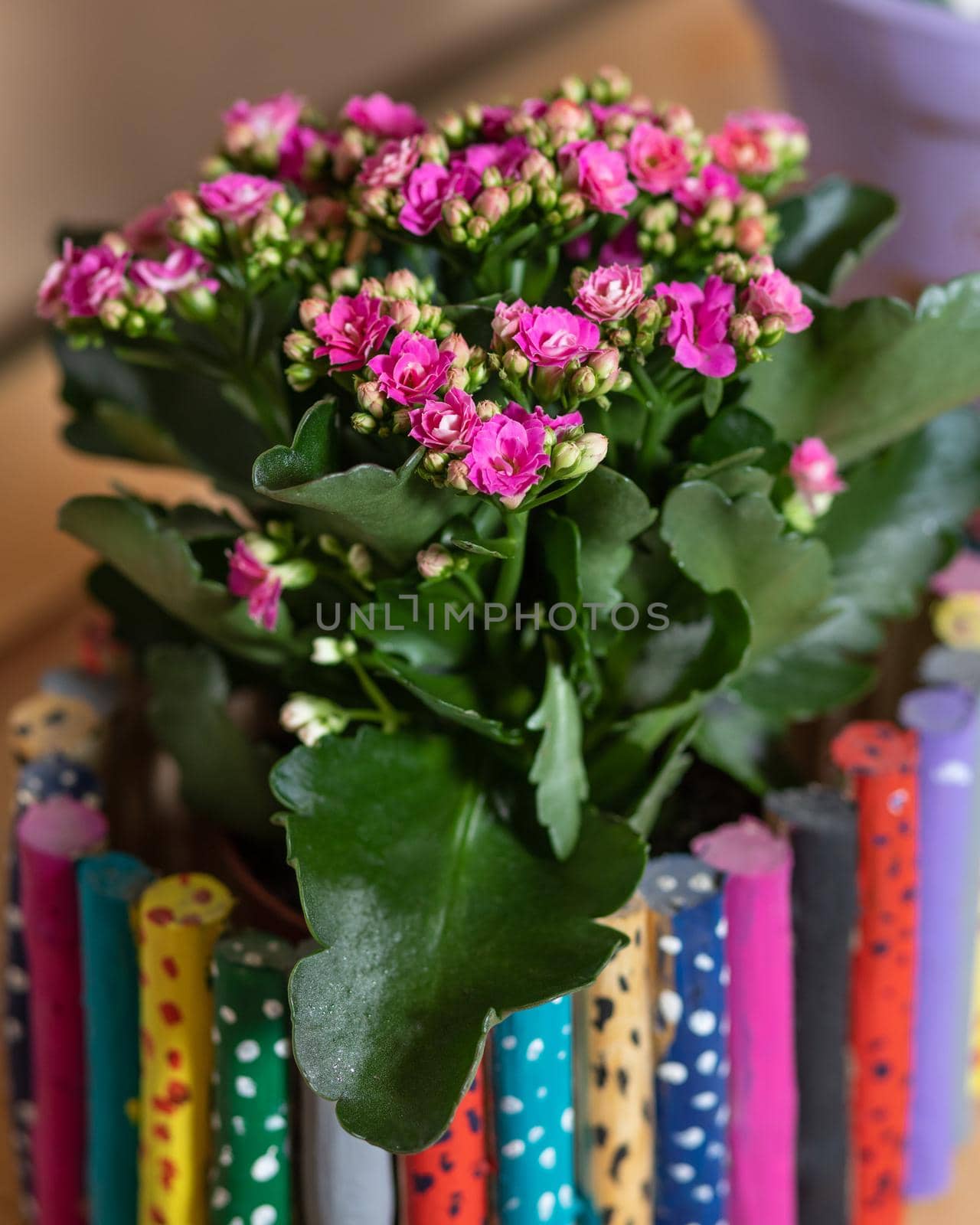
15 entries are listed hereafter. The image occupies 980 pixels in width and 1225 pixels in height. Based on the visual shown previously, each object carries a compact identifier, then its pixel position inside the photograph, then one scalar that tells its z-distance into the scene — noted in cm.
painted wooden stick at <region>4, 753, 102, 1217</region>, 56
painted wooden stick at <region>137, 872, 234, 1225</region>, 49
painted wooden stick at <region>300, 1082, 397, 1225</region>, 49
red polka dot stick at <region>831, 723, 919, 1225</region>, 55
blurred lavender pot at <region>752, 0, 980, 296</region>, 68
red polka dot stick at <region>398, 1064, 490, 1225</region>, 49
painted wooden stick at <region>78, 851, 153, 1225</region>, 51
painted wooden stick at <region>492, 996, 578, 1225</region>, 48
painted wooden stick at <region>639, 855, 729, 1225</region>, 50
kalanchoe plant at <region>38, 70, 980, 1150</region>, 41
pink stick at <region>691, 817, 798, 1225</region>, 51
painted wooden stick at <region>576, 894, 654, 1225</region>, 49
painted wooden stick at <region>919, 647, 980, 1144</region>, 58
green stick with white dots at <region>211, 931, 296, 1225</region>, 48
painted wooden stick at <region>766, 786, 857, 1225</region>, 53
